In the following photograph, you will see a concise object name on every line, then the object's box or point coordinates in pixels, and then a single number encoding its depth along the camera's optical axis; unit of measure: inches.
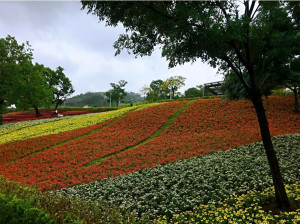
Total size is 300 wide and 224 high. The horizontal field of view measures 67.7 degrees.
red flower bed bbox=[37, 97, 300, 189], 517.9
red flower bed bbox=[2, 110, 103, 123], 1610.6
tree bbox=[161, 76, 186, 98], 2418.8
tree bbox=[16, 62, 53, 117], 1448.1
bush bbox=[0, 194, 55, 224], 170.4
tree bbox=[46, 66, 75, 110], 2239.4
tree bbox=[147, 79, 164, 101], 2489.9
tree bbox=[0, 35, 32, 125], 1266.0
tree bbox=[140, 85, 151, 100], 3014.8
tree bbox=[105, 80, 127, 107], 3319.4
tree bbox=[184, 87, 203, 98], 2699.3
